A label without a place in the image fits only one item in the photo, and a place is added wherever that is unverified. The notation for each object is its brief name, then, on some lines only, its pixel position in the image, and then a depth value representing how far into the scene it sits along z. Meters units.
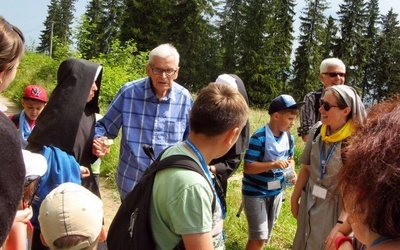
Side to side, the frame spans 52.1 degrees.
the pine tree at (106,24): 49.00
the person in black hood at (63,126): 2.70
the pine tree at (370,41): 55.22
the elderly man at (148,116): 3.41
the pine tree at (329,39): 53.66
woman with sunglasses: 3.09
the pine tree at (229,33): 50.41
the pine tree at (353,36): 52.81
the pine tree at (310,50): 50.03
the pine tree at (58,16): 82.62
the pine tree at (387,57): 53.28
